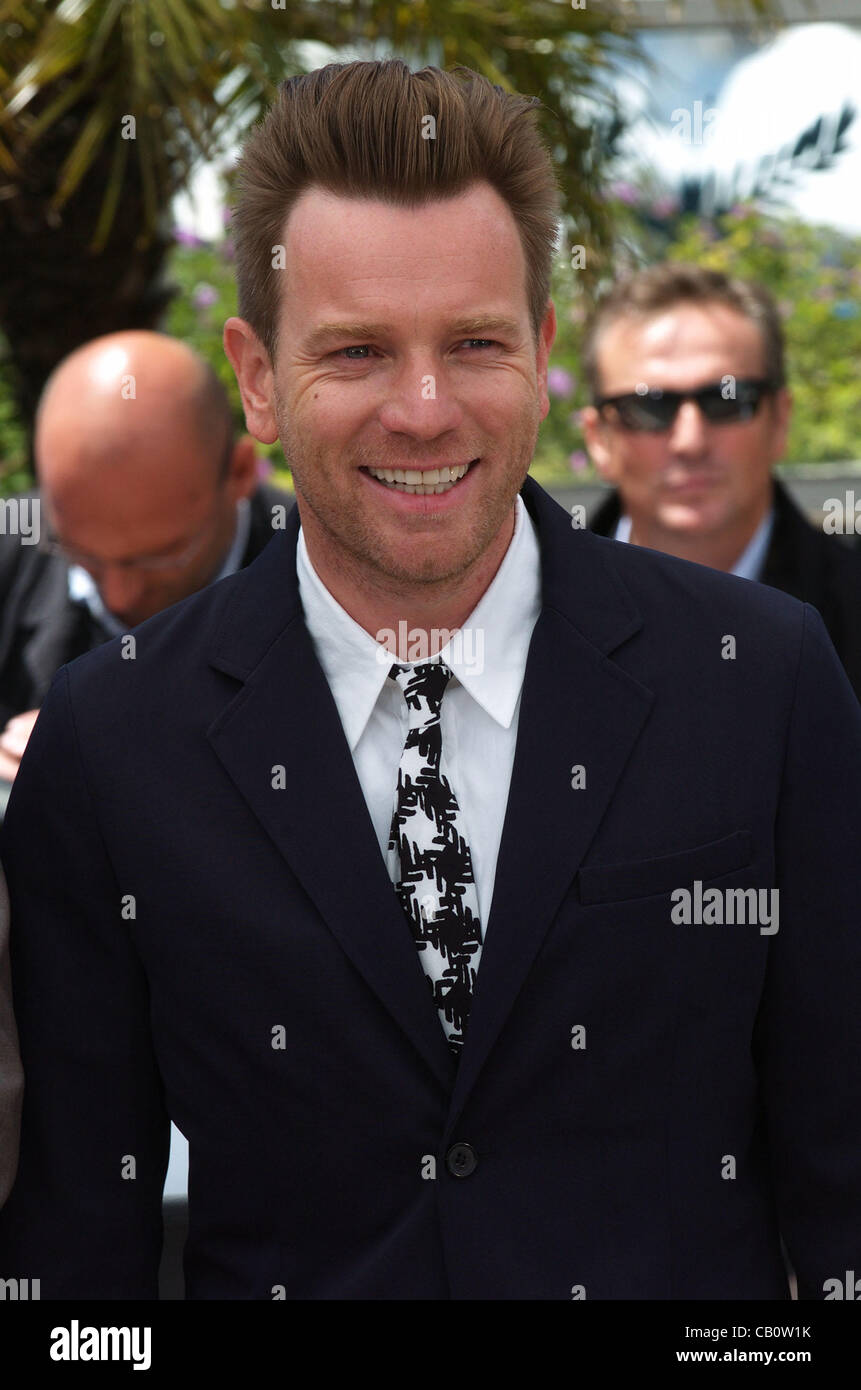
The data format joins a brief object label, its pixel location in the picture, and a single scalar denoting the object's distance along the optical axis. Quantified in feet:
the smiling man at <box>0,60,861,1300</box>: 5.69
